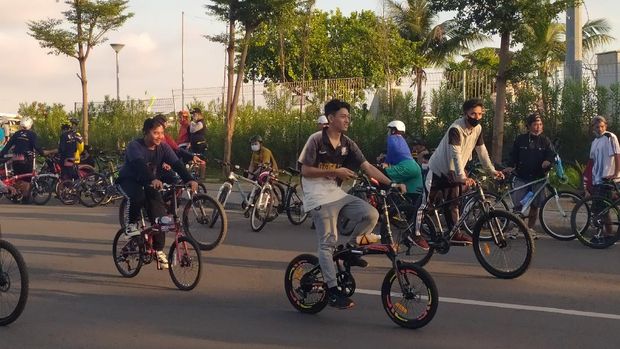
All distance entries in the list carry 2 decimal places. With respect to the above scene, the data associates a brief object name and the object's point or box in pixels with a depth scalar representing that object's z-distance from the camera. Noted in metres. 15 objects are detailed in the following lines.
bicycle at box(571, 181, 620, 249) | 11.23
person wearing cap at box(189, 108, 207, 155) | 19.17
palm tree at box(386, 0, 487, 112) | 40.97
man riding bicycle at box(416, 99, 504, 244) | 9.46
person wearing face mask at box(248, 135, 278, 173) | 14.28
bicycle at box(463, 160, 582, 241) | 11.77
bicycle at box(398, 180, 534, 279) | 8.78
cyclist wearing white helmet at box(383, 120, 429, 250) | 11.31
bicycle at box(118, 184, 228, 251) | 11.20
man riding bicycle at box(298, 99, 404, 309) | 7.11
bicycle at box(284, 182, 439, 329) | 6.70
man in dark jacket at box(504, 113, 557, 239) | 11.74
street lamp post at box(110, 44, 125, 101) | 33.08
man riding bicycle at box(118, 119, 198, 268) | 8.95
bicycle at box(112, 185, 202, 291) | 8.52
